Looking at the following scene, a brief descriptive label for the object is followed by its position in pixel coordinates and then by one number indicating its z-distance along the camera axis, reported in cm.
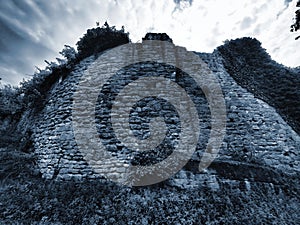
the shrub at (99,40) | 677
